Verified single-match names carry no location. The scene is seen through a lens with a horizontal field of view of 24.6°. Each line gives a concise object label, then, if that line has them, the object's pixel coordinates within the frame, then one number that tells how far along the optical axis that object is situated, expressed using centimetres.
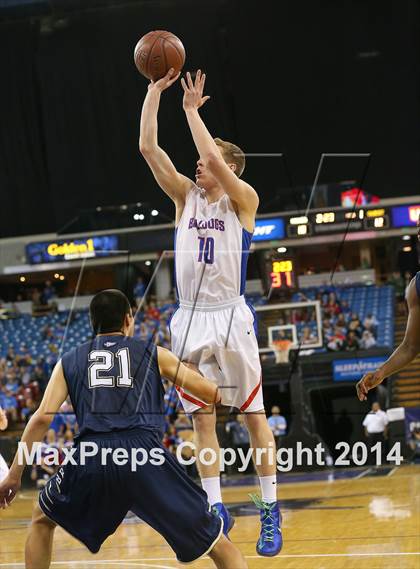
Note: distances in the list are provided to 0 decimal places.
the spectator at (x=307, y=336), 2090
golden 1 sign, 2469
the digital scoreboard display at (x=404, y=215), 2253
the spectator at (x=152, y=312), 2419
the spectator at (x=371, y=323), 2220
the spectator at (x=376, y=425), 1872
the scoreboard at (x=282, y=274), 1745
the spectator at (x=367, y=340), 2169
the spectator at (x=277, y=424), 1911
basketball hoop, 2042
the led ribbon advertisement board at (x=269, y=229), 2241
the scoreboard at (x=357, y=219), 2130
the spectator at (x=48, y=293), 2867
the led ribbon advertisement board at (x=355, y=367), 2102
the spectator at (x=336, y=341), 2167
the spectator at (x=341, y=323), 2260
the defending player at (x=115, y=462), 505
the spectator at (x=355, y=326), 2198
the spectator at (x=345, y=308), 2335
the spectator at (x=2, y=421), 743
